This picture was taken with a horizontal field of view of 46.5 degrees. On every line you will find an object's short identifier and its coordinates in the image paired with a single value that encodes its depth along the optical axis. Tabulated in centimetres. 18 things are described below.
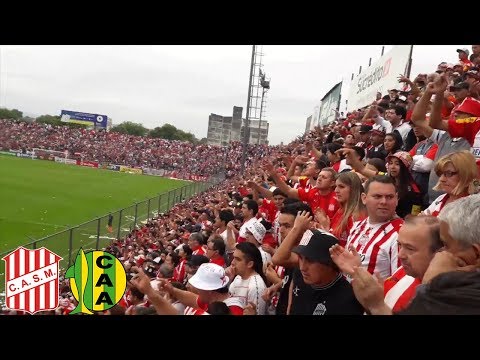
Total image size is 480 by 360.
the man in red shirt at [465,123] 360
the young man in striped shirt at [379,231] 295
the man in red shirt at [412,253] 207
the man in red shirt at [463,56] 838
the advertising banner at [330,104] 2439
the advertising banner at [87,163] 4784
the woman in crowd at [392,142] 521
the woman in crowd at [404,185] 397
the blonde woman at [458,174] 283
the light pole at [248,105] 1779
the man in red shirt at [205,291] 333
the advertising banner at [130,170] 4641
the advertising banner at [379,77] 1239
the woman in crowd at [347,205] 367
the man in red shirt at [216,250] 517
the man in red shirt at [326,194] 455
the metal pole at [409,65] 1156
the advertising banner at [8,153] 4753
